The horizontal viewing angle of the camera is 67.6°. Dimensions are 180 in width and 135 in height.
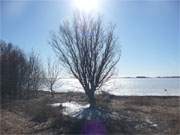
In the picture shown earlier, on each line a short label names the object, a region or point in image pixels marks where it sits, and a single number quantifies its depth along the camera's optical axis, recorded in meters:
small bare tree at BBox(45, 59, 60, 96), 18.42
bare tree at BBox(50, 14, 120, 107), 7.77
